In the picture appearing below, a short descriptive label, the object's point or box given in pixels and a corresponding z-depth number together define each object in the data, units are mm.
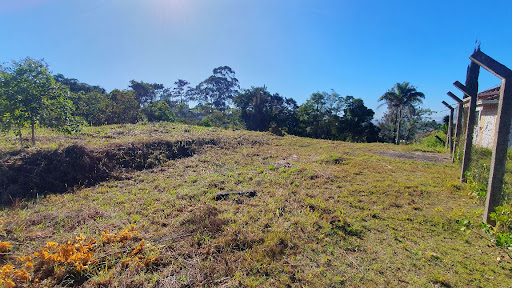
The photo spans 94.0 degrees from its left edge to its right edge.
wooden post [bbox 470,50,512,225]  2883
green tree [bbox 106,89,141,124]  13734
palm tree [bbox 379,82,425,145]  18438
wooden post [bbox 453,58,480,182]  4785
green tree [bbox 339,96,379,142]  20234
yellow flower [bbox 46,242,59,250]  2312
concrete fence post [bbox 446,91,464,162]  6984
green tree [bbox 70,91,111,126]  13328
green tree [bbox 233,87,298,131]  20203
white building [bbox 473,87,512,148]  8659
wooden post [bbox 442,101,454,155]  8875
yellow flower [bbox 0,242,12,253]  2361
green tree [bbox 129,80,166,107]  24159
